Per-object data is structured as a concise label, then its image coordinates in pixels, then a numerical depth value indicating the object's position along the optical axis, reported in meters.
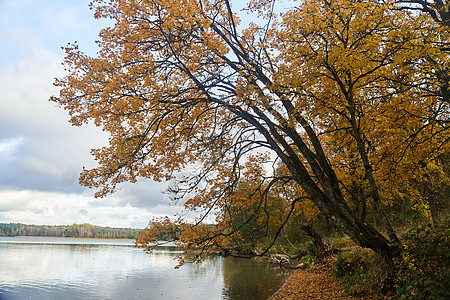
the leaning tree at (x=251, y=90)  6.48
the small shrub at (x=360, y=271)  7.66
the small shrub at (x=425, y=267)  5.46
